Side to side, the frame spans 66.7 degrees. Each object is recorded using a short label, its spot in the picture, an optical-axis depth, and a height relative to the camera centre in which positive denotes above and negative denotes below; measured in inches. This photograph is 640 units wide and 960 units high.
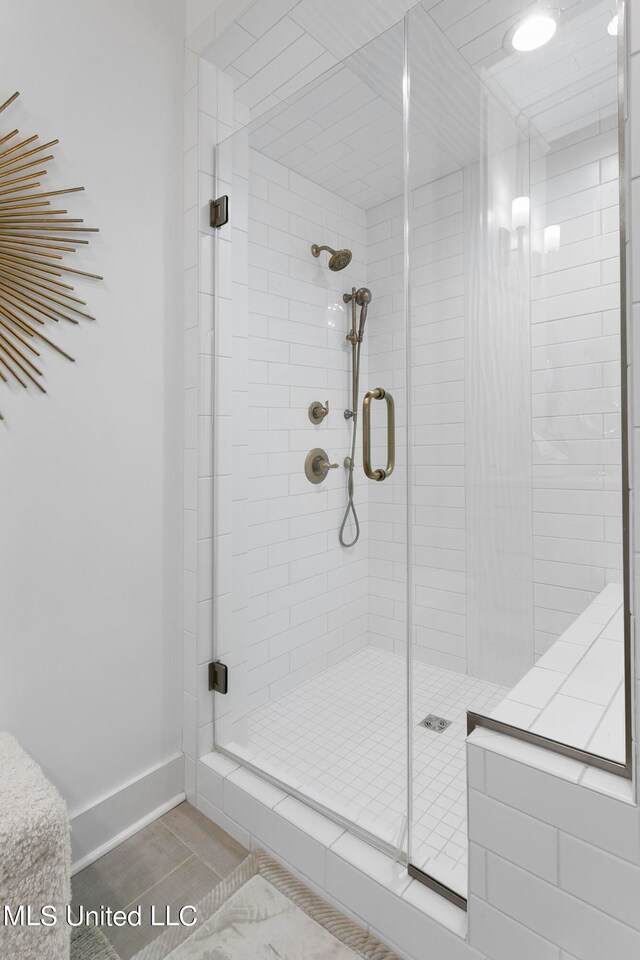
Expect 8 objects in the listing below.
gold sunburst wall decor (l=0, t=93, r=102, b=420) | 47.4 +22.4
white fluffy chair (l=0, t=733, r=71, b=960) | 34.6 -28.4
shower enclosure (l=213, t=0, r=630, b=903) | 36.6 +5.9
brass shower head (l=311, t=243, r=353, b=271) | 61.9 +28.6
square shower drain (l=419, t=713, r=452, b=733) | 45.5 -23.1
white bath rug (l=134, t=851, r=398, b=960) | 43.4 -42.1
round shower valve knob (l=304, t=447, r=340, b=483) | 66.3 +2.0
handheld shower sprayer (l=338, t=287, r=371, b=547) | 59.4 +16.6
